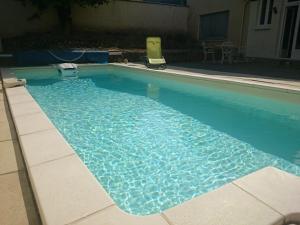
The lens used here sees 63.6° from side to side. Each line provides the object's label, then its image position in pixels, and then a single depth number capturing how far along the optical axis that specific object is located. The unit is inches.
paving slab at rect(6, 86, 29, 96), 176.3
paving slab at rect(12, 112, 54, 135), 105.3
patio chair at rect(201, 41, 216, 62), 439.6
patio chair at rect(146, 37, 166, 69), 342.6
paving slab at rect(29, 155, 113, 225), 56.3
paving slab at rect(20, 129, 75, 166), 81.0
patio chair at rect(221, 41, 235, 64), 398.6
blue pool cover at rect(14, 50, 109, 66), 355.9
